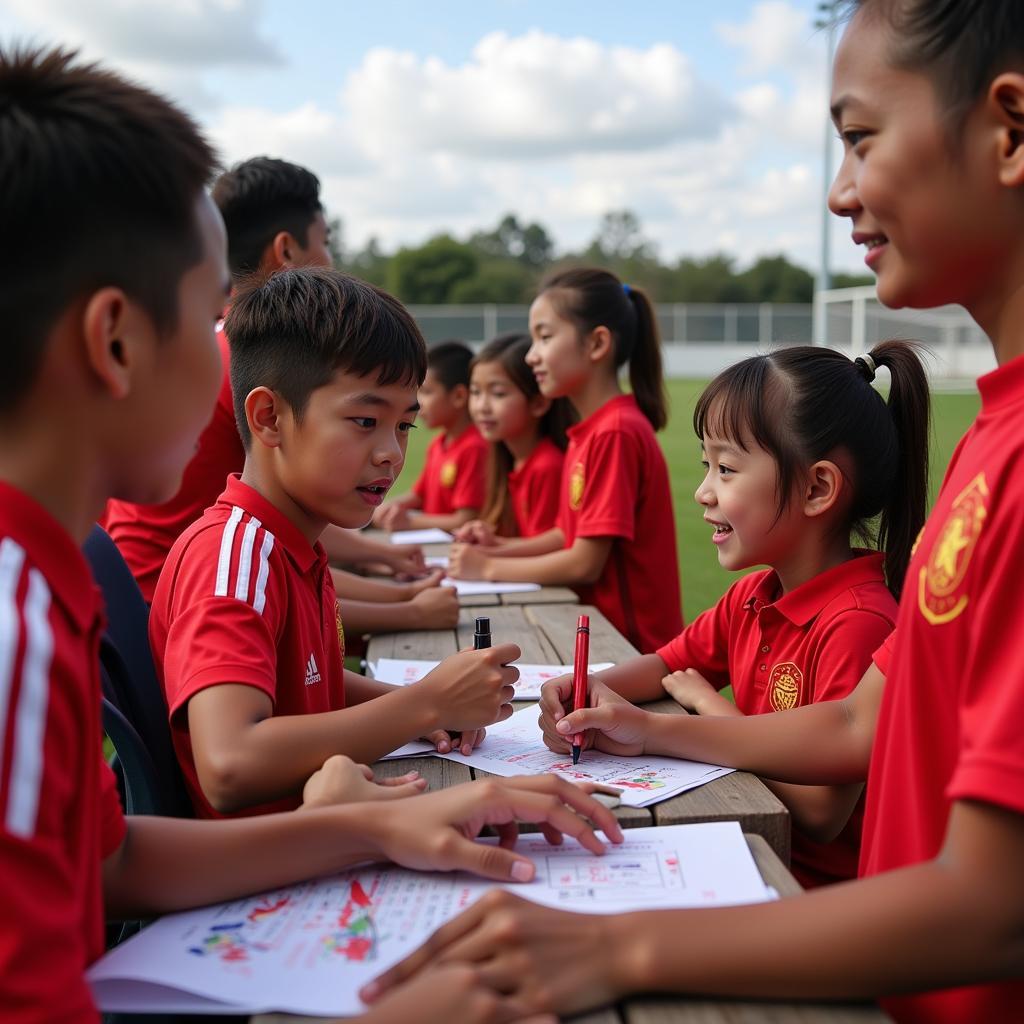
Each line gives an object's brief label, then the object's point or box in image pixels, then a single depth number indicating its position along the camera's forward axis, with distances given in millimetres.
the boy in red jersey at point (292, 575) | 1435
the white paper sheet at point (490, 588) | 3334
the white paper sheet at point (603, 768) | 1453
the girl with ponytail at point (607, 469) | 3373
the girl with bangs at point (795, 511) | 1948
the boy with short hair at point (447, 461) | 5152
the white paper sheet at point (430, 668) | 2026
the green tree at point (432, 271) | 48219
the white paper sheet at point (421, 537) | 4578
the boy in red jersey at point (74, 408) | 813
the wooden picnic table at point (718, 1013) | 875
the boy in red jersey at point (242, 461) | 2762
